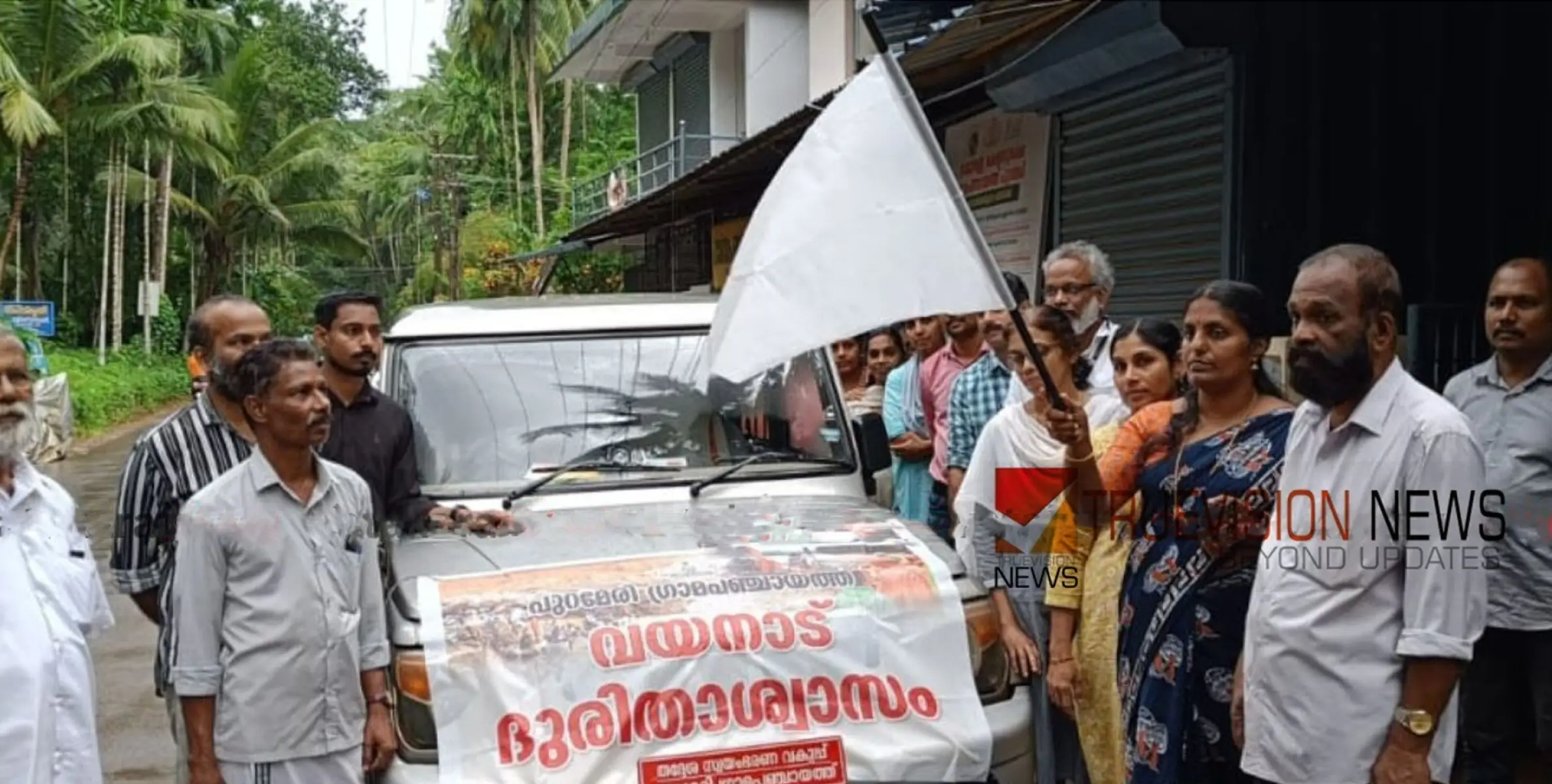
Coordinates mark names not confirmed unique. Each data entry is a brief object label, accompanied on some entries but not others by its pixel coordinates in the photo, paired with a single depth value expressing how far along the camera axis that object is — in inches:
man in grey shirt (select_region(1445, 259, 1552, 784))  168.6
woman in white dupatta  159.8
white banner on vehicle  130.5
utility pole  1418.6
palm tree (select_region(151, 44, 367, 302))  1330.0
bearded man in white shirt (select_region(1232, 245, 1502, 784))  106.0
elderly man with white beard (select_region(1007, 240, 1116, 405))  172.1
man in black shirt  161.6
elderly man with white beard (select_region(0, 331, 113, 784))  117.2
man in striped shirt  140.1
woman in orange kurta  152.5
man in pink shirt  217.5
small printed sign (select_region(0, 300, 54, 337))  818.8
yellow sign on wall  655.1
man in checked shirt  187.3
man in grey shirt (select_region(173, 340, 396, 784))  120.5
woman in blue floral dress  125.7
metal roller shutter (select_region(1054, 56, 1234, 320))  252.7
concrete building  721.0
